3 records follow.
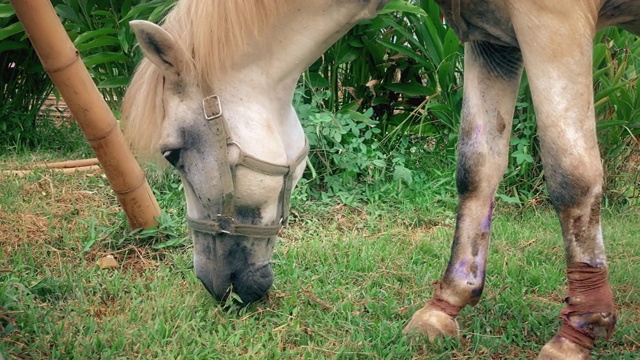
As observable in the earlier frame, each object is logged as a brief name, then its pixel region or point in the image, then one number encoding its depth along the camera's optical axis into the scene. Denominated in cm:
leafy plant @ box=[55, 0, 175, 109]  481
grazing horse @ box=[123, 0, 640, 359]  228
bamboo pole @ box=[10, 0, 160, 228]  301
